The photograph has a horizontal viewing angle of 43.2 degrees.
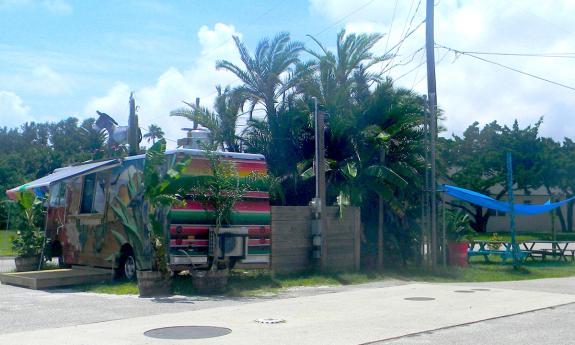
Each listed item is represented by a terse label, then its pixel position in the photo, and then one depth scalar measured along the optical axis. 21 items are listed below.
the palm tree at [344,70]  20.95
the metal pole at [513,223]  21.11
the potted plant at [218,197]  14.97
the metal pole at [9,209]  23.11
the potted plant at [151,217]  14.38
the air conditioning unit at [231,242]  15.45
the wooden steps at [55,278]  15.78
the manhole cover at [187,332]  9.88
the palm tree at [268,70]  22.50
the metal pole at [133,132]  19.52
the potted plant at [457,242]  21.39
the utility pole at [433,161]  19.44
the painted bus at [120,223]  15.47
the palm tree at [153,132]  54.95
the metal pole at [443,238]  20.08
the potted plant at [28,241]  19.19
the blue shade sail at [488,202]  21.72
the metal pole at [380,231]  19.75
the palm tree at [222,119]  21.70
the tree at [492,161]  47.84
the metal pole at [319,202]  17.95
